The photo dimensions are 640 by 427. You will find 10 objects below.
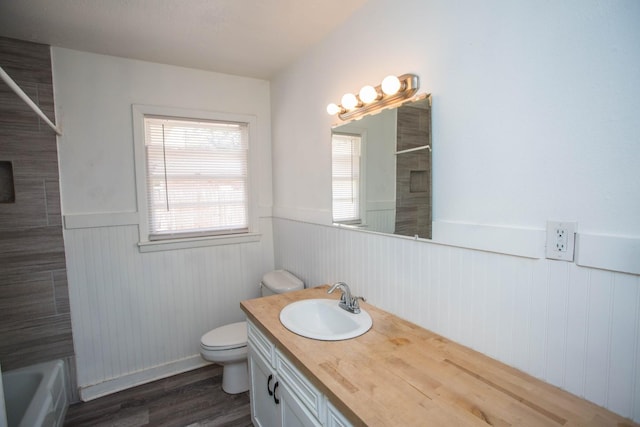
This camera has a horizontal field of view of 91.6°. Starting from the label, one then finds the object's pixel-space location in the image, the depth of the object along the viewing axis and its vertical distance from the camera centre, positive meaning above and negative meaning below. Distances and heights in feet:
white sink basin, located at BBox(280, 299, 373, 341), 4.75 -2.15
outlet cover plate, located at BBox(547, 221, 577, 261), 3.06 -0.54
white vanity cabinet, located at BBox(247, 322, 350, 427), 3.65 -2.82
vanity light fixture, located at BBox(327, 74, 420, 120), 4.59 +1.50
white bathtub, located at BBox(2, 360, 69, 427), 5.69 -3.86
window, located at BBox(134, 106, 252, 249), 7.91 +0.50
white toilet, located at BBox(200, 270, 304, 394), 7.05 -3.50
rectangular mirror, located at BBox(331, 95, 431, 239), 4.53 +0.31
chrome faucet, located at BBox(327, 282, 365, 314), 5.24 -1.93
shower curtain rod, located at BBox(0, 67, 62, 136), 3.67 +1.39
